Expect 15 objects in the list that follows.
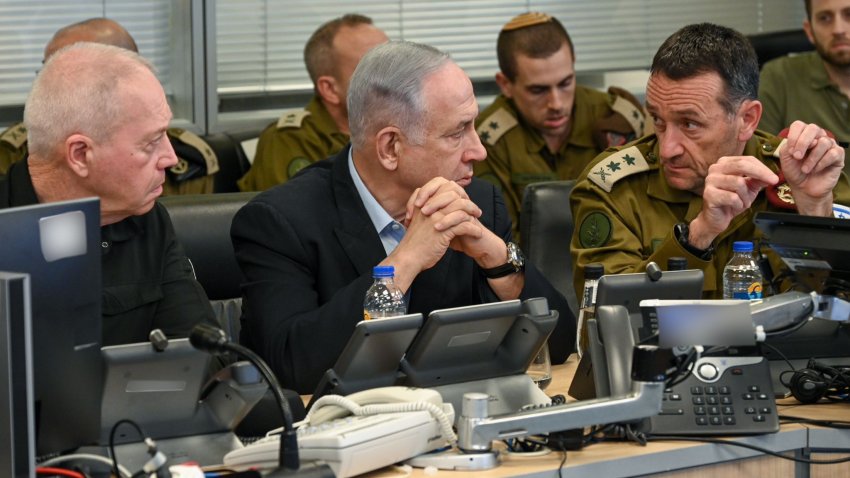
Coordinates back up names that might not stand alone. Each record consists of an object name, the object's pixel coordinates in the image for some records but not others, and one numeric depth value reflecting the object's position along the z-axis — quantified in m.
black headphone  4.21
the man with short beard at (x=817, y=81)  8.25
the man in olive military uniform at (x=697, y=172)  5.05
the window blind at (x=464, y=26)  9.28
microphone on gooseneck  3.14
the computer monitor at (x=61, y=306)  3.06
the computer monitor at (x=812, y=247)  3.83
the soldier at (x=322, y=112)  8.33
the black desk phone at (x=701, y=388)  3.80
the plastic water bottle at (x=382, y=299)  4.49
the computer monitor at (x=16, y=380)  2.97
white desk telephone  3.37
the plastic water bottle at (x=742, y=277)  4.97
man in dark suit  4.60
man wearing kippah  8.48
